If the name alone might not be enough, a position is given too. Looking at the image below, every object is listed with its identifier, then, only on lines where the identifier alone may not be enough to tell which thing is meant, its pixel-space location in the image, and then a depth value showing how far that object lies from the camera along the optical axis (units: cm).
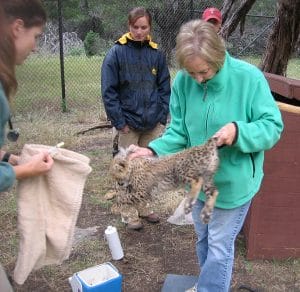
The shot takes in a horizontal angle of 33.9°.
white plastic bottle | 394
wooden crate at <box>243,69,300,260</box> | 366
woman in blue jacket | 488
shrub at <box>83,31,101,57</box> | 1741
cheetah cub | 250
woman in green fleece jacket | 245
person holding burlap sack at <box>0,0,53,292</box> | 189
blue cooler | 316
